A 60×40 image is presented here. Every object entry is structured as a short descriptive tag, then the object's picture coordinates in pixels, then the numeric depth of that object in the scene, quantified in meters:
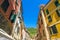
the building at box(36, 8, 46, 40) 8.73
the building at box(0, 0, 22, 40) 5.33
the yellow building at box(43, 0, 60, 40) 6.83
